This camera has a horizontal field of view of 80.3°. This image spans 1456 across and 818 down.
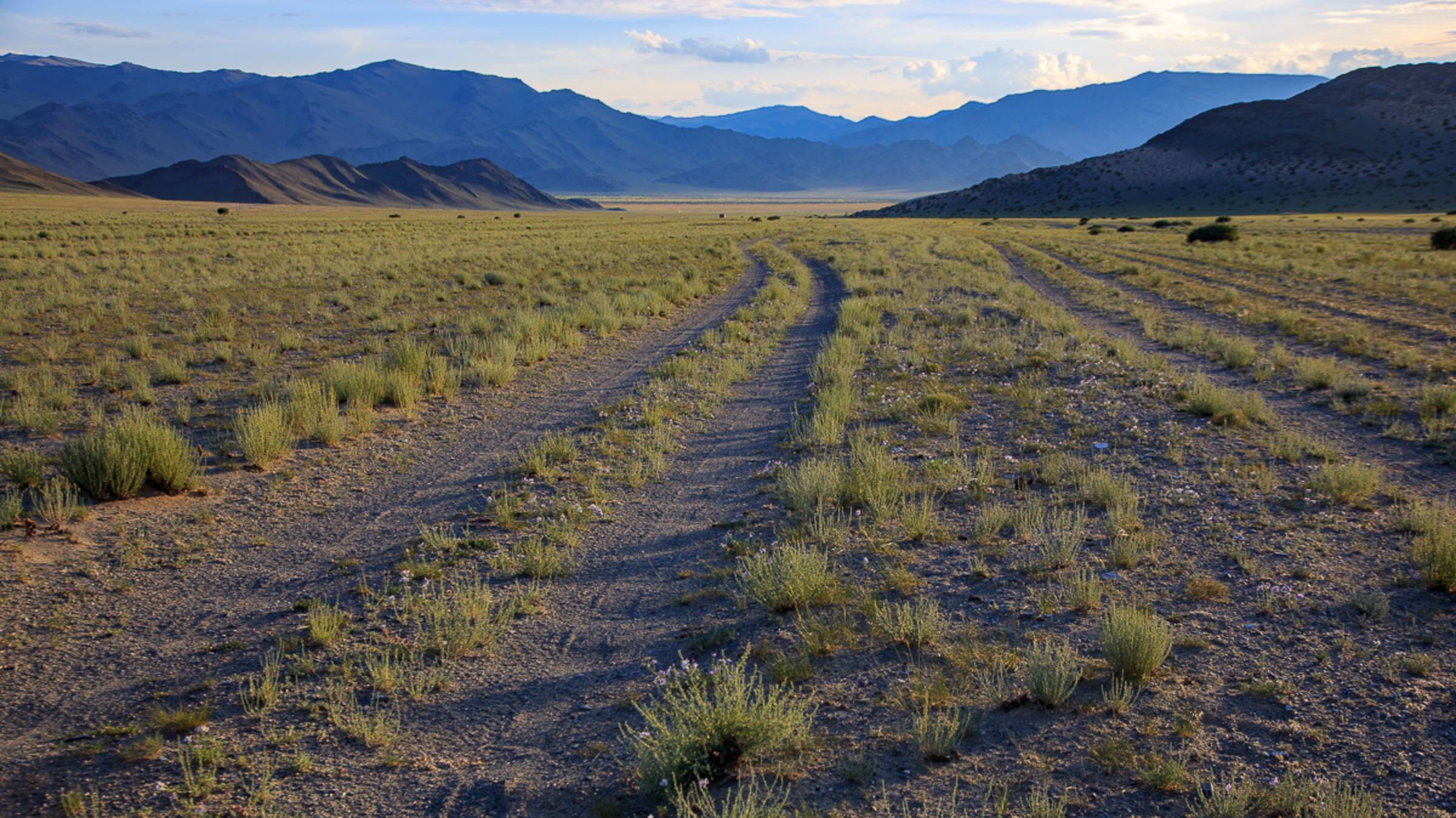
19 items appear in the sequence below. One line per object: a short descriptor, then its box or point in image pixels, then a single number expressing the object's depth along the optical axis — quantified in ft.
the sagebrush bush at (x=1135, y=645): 15.52
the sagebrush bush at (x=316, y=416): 32.12
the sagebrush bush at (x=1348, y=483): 24.94
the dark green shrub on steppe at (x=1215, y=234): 147.64
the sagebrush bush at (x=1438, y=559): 18.84
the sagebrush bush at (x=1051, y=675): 14.79
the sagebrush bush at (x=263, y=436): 28.84
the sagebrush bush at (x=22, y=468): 25.40
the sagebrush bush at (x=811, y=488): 24.88
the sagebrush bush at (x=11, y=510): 22.58
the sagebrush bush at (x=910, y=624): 17.22
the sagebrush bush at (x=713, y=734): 12.84
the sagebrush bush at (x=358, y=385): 37.04
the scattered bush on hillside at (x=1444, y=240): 115.96
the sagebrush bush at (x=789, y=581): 18.75
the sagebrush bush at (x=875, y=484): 24.95
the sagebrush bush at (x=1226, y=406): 34.42
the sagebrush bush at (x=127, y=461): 25.05
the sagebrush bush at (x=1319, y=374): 40.57
